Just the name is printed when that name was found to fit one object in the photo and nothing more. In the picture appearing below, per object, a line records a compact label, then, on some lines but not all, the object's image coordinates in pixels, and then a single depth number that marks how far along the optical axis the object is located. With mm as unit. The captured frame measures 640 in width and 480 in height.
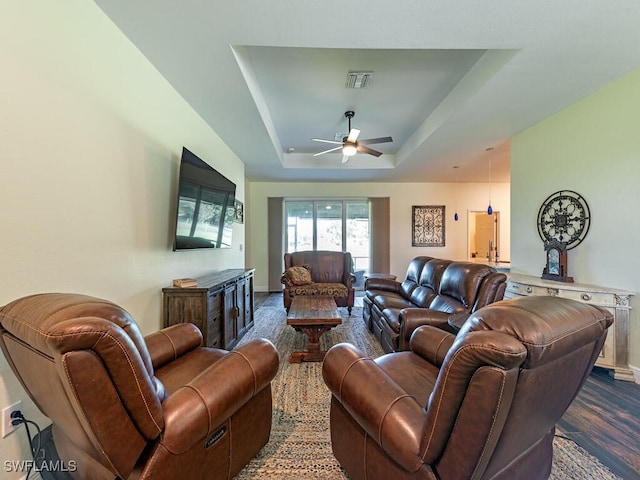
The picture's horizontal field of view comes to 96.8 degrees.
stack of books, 2545
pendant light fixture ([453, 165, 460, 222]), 6690
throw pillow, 4840
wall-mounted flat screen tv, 2510
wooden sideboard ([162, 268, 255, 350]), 2496
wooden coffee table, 2781
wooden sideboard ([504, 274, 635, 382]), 2514
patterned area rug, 1499
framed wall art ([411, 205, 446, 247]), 6891
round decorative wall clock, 2980
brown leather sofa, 2484
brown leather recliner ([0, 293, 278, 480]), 803
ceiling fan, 3579
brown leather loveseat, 4742
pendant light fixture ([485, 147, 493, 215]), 4416
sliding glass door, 6949
